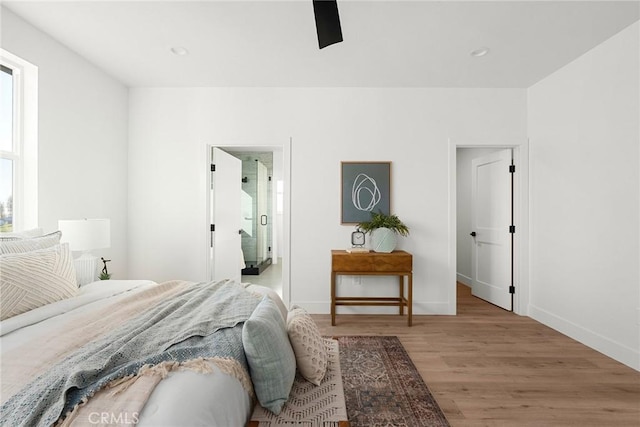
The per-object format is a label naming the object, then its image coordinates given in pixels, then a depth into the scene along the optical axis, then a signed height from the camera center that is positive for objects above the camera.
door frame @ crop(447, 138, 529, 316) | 3.55 -0.02
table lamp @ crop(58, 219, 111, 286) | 2.42 -0.22
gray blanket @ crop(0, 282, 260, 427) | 0.88 -0.53
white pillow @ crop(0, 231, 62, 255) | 1.78 -0.20
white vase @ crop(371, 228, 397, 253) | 3.33 -0.29
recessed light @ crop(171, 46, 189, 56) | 2.75 +1.48
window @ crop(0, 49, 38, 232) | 2.41 +0.55
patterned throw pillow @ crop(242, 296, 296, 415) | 1.23 -0.61
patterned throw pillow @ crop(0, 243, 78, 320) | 1.54 -0.37
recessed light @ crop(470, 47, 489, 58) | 2.75 +1.48
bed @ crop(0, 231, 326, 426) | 0.90 -0.54
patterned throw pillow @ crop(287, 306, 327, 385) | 1.43 -0.66
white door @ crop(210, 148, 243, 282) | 3.68 -0.04
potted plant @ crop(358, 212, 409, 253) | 3.34 -0.18
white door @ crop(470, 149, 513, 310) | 3.71 -0.18
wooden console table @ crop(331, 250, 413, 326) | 3.22 -0.54
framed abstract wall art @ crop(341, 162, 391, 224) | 3.58 +0.28
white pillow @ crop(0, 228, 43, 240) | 1.90 -0.15
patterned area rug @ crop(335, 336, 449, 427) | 1.73 -1.15
